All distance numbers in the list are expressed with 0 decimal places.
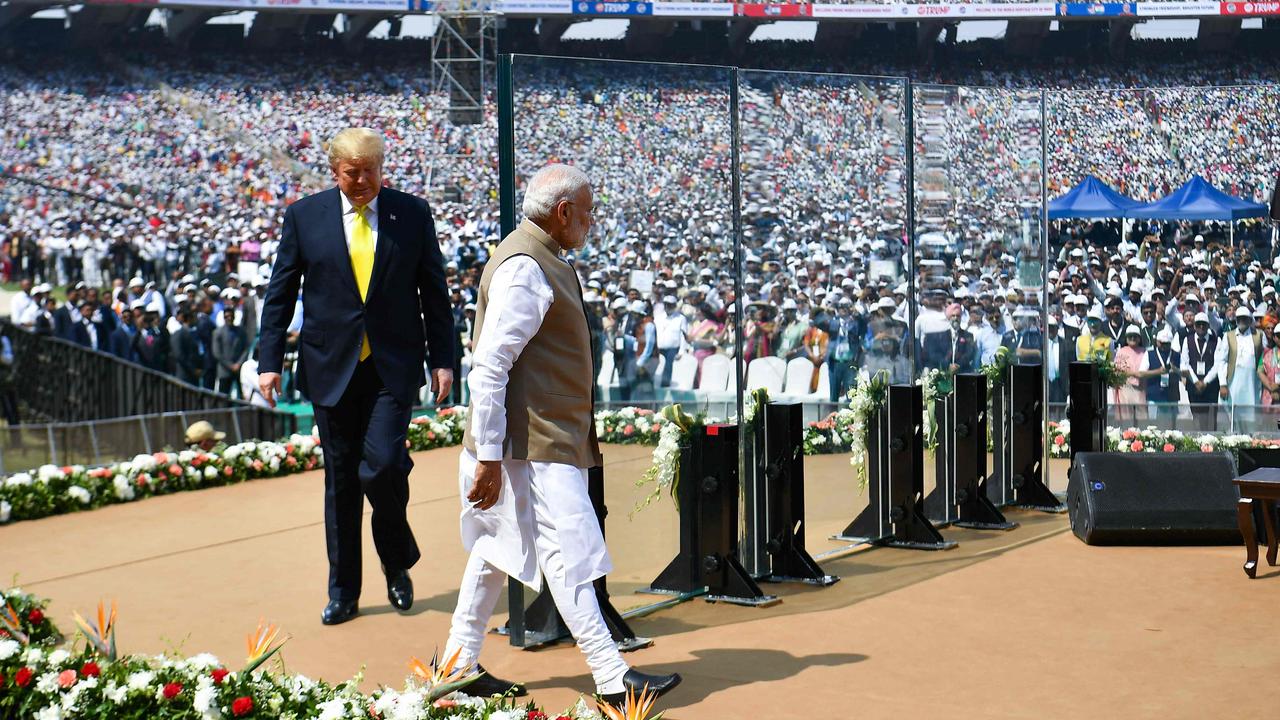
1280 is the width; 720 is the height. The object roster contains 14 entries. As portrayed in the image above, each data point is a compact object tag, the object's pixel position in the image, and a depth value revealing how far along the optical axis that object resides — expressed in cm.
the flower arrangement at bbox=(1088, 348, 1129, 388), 812
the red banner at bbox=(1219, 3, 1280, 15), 2878
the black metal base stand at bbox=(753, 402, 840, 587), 543
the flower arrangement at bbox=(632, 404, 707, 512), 506
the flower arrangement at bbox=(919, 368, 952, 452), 664
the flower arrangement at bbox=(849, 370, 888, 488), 617
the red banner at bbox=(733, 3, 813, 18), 3047
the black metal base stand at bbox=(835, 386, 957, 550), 619
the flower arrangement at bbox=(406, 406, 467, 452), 959
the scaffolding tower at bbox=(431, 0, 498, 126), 2156
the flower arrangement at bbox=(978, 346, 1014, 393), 707
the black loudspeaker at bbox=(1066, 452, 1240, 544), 605
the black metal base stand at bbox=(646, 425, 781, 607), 508
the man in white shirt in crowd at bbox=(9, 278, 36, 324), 1500
